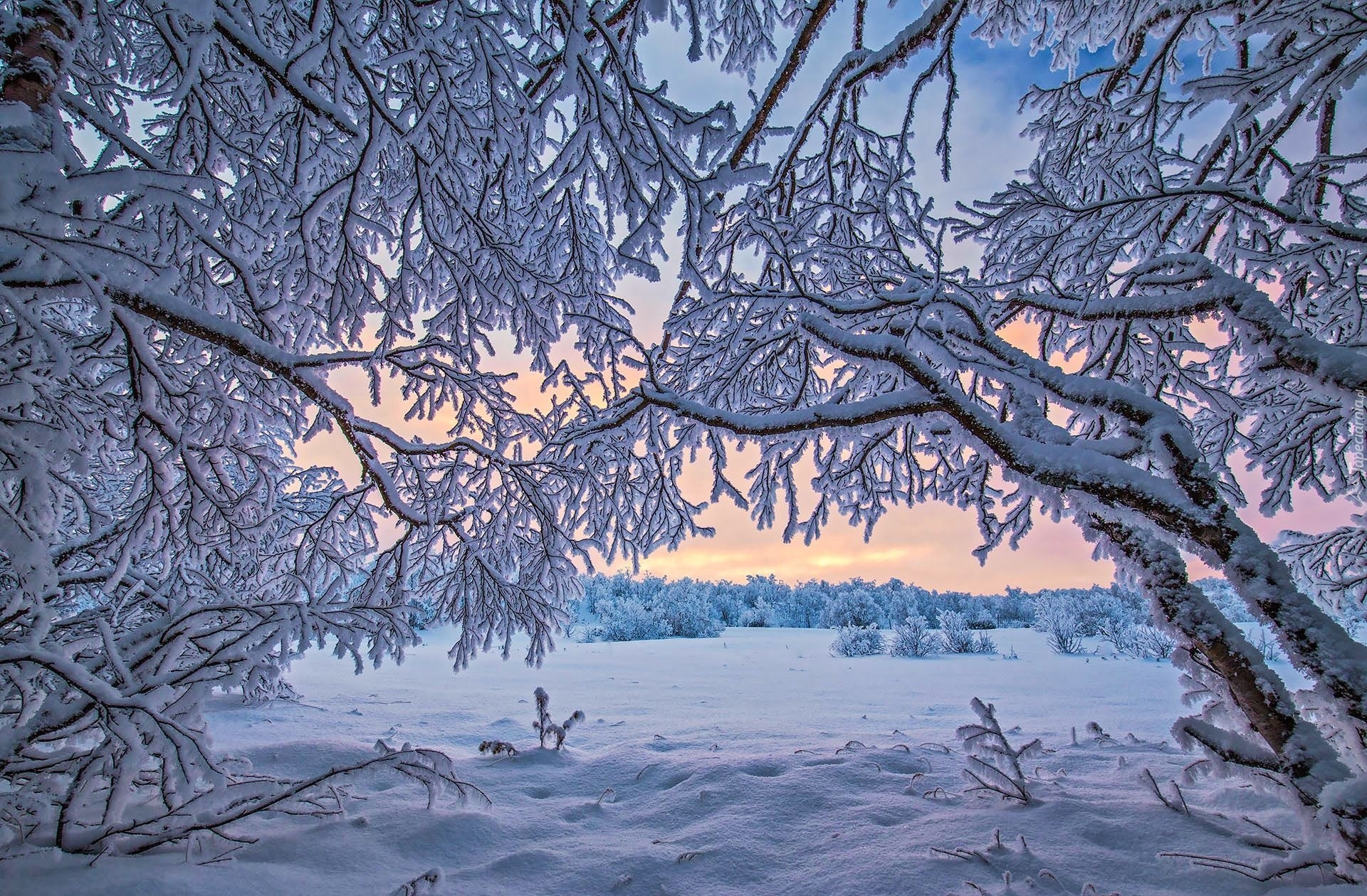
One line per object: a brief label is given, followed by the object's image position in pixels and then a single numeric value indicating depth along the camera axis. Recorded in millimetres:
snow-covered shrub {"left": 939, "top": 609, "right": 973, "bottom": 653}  9586
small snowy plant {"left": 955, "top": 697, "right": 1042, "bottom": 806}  2371
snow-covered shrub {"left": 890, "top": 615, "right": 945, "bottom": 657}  9109
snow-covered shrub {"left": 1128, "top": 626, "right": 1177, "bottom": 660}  8289
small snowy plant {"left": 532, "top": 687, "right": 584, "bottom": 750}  3211
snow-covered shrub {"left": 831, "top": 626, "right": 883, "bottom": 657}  9438
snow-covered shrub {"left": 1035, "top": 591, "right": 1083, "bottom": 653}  9265
